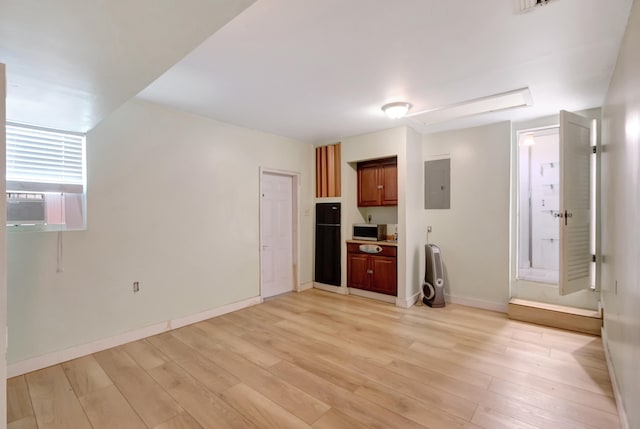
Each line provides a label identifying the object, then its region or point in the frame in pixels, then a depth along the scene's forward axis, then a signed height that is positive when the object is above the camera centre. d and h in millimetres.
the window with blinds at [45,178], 2615 +343
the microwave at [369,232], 4840 -330
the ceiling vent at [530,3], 1679 +1221
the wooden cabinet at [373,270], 4477 -931
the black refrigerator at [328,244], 5105 -559
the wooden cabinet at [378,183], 4613 +499
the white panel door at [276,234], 4801 -361
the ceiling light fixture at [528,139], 4277 +1083
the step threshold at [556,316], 3303 -1258
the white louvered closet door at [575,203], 2908 +95
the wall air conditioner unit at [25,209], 2584 +44
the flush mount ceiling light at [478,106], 3047 +1240
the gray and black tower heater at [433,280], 4289 -1025
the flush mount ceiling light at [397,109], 3314 +1205
